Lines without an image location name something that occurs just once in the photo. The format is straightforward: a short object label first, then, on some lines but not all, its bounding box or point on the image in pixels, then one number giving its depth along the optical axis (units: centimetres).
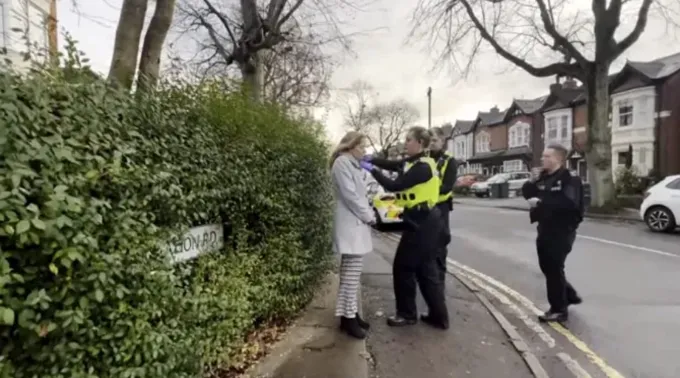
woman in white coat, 418
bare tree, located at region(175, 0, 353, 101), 1162
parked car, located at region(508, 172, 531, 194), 3594
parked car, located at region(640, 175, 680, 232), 1267
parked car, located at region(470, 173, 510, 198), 3664
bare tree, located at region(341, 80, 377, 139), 5528
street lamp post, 4526
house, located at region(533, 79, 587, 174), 3869
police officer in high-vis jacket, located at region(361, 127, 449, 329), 448
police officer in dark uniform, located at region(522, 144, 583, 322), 488
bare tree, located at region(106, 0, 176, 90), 509
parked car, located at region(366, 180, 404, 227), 1307
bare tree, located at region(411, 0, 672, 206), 1928
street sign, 275
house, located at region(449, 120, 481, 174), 6216
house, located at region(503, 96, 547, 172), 4628
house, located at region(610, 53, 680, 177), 3022
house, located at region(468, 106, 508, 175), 5294
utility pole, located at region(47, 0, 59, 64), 346
